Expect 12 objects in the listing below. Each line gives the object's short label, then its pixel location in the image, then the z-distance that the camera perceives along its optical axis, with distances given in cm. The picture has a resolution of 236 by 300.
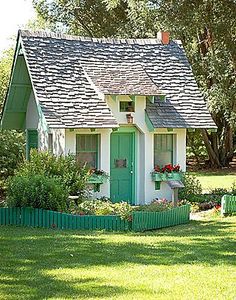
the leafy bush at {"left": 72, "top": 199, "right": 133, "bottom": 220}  1593
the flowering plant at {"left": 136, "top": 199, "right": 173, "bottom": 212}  1664
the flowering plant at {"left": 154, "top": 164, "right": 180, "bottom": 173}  2142
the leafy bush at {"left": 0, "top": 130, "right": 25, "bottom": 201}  2477
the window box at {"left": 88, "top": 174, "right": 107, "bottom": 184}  1973
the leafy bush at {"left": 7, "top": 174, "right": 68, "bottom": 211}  1593
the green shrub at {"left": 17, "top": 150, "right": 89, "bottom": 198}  1756
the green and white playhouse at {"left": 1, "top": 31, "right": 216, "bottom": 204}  2022
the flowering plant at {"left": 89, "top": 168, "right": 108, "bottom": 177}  1989
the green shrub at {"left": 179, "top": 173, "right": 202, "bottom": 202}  2124
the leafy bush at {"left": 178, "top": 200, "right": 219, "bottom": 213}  1980
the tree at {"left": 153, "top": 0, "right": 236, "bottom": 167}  3139
